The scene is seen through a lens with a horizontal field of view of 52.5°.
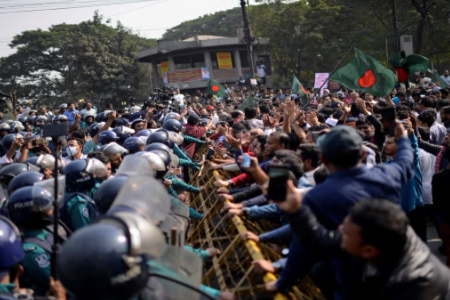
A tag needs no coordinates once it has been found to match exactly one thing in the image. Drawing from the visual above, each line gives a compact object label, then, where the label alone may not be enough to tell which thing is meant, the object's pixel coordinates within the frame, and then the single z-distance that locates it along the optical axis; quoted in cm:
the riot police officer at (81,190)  424
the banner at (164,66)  4572
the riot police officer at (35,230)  326
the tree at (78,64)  3959
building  4400
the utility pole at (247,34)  2300
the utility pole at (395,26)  1704
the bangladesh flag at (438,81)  1694
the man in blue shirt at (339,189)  281
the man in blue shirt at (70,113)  1508
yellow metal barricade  340
